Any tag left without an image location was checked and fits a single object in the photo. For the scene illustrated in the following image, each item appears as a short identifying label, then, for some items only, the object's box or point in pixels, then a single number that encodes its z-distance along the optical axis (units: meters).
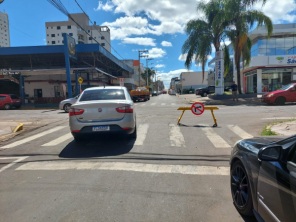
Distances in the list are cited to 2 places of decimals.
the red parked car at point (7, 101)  19.99
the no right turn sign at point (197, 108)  8.91
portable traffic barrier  8.91
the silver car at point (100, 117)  5.66
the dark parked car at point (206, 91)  33.17
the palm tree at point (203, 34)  21.39
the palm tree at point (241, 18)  19.59
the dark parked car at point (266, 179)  1.82
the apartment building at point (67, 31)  76.10
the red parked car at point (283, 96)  15.14
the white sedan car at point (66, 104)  16.11
